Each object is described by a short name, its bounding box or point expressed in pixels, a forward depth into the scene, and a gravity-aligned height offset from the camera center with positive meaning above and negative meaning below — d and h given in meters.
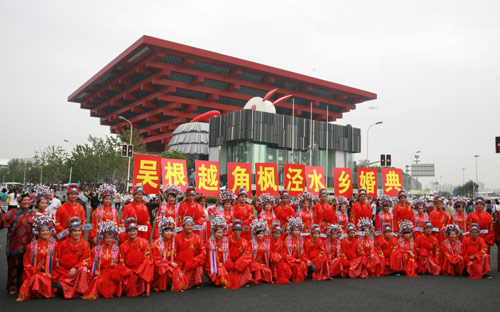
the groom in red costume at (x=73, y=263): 5.84 -1.37
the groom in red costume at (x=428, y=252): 8.00 -1.48
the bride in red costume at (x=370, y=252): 7.69 -1.46
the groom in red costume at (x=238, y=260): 6.75 -1.46
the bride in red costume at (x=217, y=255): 6.73 -1.38
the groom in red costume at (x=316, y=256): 7.45 -1.50
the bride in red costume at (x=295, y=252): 7.28 -1.44
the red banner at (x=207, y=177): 10.63 +0.03
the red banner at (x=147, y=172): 9.64 +0.13
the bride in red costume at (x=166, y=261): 6.34 -1.41
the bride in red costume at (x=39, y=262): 5.71 -1.33
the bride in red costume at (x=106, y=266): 5.90 -1.41
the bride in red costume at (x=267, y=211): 8.39 -0.71
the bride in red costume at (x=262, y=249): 7.07 -1.32
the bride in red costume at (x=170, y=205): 8.09 -0.59
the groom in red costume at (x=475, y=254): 7.71 -1.46
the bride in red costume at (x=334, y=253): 7.58 -1.46
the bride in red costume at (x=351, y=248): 7.70 -1.37
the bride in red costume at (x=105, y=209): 7.22 -0.64
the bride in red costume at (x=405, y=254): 7.82 -1.49
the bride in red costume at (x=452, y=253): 7.86 -1.47
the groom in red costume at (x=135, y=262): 6.02 -1.38
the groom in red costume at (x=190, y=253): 6.61 -1.34
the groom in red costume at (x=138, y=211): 7.44 -0.68
